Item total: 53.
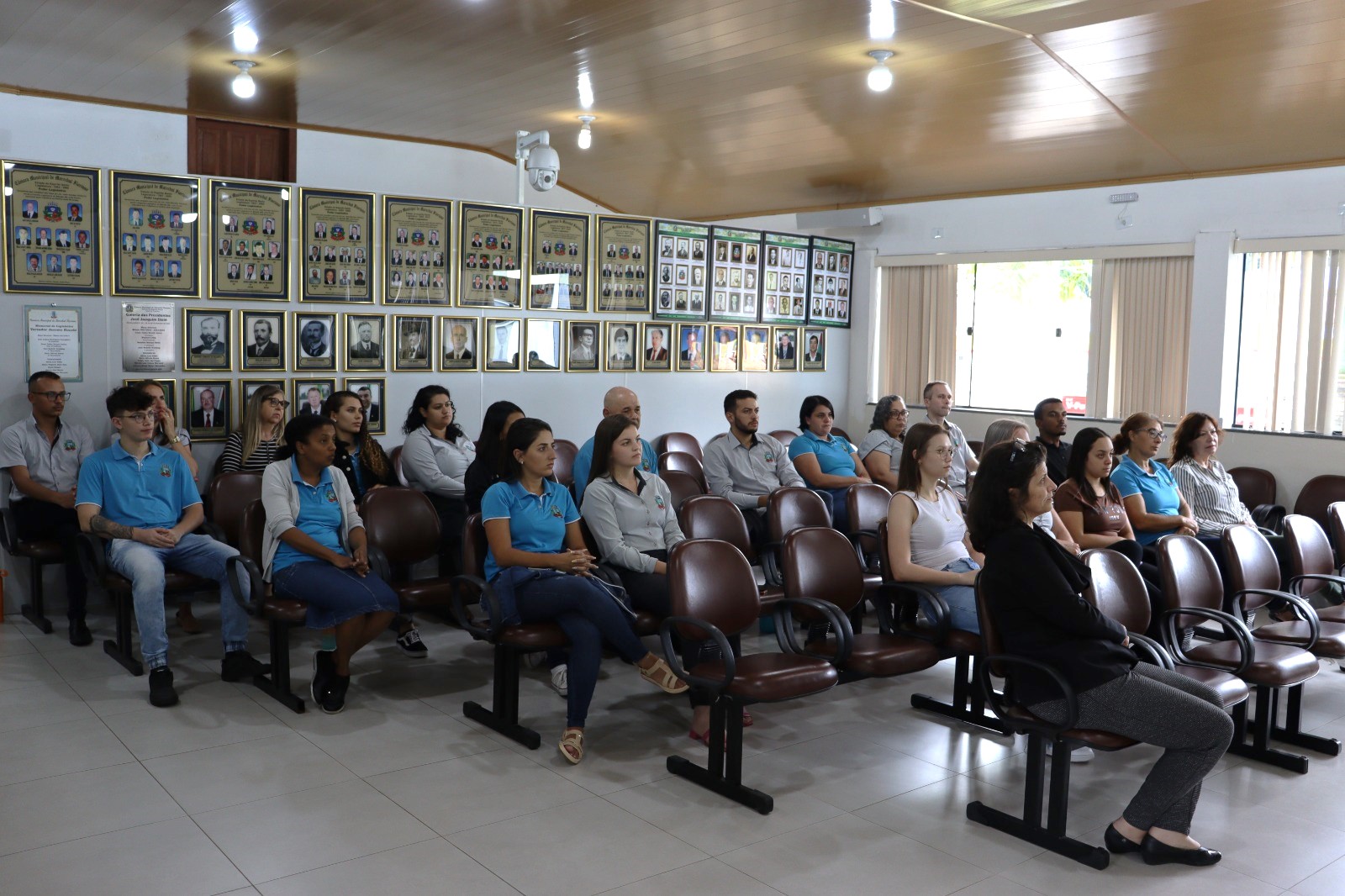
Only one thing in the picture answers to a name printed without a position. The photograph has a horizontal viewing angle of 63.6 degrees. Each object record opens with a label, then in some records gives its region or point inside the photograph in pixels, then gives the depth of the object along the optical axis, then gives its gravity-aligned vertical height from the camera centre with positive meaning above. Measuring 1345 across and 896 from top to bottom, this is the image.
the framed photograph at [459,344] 7.06 +0.05
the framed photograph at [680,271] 8.19 +0.65
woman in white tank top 4.40 -0.70
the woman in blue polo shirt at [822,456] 6.84 -0.61
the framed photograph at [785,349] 9.14 +0.09
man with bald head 5.97 -0.29
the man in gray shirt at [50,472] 5.50 -0.68
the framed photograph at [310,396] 6.51 -0.29
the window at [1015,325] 9.41 +0.39
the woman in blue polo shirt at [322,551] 4.56 -0.89
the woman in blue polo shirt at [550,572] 4.17 -0.88
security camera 7.67 +1.31
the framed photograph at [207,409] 6.15 -0.37
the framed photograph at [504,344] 7.27 +0.06
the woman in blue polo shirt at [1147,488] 5.79 -0.65
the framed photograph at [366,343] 6.70 +0.04
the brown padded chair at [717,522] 5.17 -0.79
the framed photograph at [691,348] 8.41 +0.07
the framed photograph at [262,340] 6.32 +0.03
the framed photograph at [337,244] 6.51 +0.63
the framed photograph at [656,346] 8.15 +0.07
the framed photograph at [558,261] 7.45 +0.64
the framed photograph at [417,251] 6.80 +0.62
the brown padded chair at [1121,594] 3.94 -0.84
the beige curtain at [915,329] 9.61 +0.31
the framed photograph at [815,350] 9.46 +0.09
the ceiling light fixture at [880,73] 5.54 +1.47
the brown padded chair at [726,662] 3.70 -1.08
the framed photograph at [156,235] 5.91 +0.59
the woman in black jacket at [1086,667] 3.32 -0.93
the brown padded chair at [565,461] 7.09 -0.71
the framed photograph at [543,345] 7.46 +0.06
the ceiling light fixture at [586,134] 7.64 +1.59
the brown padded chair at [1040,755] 3.35 -1.25
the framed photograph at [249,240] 6.20 +0.61
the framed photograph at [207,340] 6.12 +0.03
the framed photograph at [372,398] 6.72 -0.31
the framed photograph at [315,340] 6.51 +0.04
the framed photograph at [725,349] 8.64 +0.07
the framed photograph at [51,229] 5.62 +0.58
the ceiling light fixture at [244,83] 6.36 +1.58
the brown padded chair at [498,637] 4.20 -1.11
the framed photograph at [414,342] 6.88 +0.05
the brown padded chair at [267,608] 4.57 -1.10
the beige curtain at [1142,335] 8.14 +0.26
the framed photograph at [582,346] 7.68 +0.06
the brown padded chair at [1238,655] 4.02 -1.08
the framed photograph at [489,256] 7.11 +0.64
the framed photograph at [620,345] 7.91 +0.07
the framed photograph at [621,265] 7.80 +0.66
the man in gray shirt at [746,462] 6.47 -0.63
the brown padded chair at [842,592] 4.04 -0.93
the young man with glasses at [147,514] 4.91 -0.81
